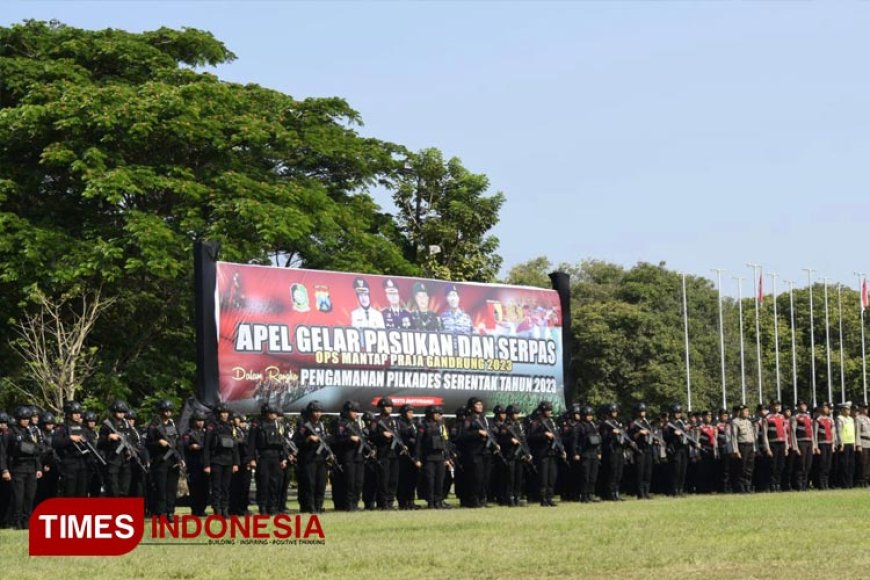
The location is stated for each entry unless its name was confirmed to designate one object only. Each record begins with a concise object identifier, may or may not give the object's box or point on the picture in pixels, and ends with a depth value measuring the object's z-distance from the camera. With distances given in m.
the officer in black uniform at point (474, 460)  23.47
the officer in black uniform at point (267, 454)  20.92
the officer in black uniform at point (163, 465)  19.80
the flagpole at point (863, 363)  64.75
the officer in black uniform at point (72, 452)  19.78
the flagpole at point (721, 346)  58.44
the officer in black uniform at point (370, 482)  22.97
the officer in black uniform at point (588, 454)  24.59
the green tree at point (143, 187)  30.42
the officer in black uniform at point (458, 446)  23.84
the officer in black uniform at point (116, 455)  19.67
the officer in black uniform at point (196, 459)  20.34
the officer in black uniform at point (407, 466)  23.14
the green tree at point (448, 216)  40.38
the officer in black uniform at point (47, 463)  20.23
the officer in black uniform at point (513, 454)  23.67
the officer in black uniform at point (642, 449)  25.92
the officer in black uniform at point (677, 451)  26.97
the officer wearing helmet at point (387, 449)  22.56
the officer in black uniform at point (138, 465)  19.98
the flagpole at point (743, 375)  57.97
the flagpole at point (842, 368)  65.44
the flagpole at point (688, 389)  55.10
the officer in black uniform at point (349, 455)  22.05
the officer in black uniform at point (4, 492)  20.00
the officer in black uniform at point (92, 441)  19.83
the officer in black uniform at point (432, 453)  22.97
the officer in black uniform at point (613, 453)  25.19
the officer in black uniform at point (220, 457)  20.20
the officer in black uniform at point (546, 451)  23.97
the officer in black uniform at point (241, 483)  20.88
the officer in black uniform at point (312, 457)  21.62
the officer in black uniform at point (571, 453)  24.72
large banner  23.61
